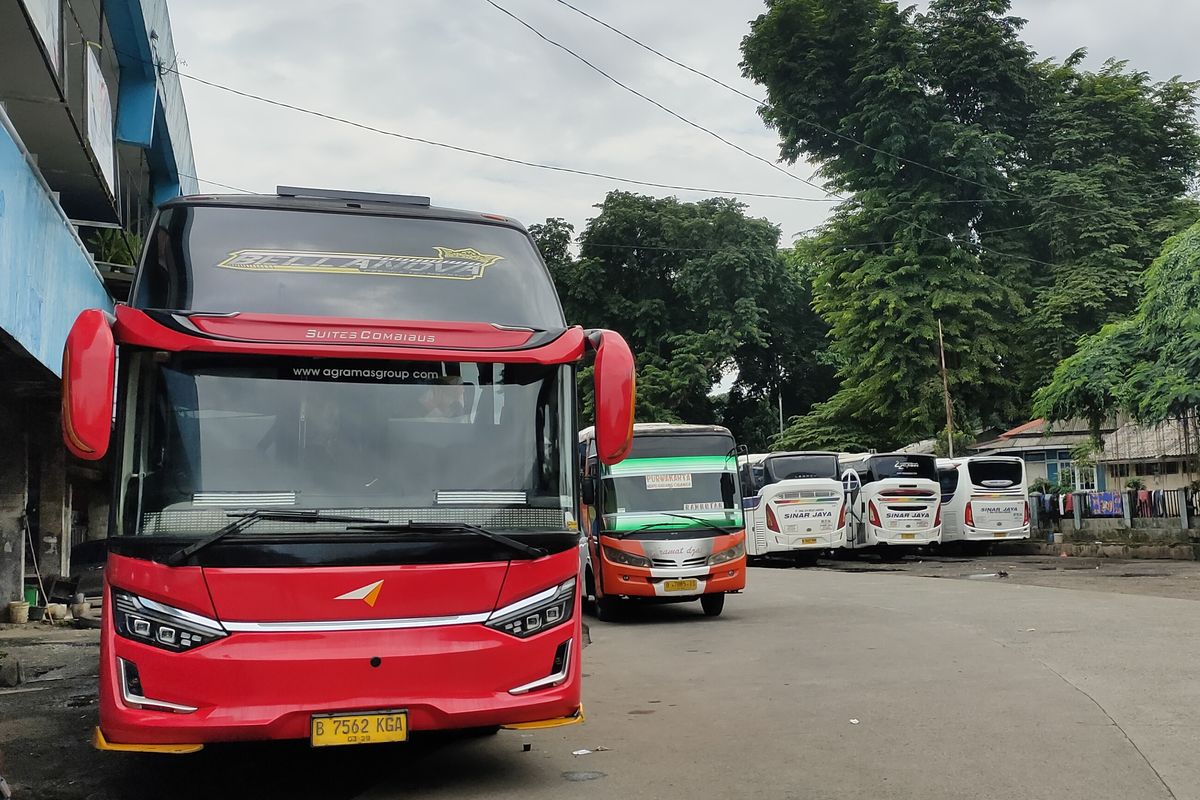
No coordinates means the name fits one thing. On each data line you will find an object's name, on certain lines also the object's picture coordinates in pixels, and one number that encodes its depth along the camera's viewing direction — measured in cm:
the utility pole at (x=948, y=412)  3488
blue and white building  984
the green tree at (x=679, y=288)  4562
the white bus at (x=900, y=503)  2967
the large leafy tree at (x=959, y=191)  3728
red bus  562
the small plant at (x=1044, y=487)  3775
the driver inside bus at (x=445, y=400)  631
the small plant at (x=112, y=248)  1652
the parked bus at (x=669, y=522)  1582
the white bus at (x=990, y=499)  3135
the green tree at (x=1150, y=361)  2383
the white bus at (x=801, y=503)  2819
